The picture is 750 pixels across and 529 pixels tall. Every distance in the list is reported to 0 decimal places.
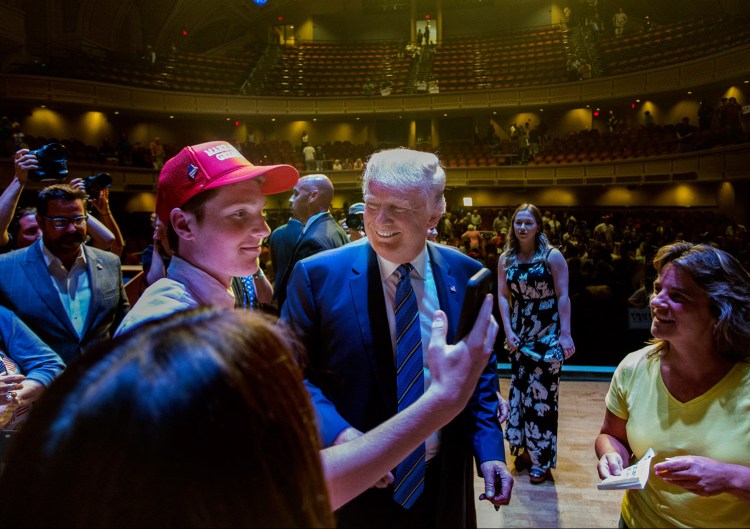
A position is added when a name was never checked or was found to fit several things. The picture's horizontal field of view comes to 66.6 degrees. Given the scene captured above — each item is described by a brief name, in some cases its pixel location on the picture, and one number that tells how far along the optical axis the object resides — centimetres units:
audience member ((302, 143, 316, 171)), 1941
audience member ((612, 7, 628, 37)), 2094
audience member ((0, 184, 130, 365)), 262
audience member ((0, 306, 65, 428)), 194
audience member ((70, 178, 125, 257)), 385
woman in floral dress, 386
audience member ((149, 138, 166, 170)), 1755
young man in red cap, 138
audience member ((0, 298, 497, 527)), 50
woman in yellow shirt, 167
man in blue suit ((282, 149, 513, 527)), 173
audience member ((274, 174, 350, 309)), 364
